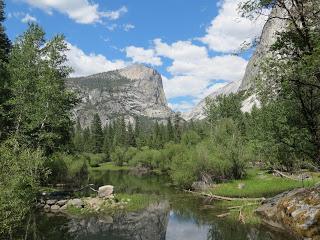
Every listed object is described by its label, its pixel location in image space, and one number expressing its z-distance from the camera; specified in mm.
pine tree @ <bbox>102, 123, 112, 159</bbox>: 116470
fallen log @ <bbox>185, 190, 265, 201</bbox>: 30585
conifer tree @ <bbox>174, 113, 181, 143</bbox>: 112414
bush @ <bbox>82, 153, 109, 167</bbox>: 101552
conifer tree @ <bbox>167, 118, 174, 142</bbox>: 114961
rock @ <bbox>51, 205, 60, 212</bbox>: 32095
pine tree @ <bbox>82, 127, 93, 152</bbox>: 115192
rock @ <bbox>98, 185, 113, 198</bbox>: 35861
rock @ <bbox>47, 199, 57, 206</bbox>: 33058
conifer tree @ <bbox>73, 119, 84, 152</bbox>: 112275
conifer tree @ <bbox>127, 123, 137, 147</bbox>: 125396
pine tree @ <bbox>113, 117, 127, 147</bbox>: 123267
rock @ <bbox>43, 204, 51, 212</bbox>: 31889
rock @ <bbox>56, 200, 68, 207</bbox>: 32803
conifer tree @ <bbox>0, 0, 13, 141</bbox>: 31877
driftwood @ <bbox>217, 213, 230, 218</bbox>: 27548
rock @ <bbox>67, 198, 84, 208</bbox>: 32433
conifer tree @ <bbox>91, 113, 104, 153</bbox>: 117415
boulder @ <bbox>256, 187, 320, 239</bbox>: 19179
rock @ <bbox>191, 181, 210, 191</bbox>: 43197
